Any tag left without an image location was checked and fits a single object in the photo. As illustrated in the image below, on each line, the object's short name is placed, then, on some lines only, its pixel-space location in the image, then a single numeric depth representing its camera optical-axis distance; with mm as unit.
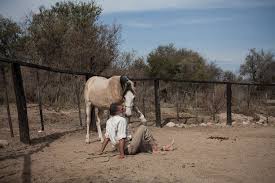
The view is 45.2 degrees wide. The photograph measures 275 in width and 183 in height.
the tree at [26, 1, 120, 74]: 19453
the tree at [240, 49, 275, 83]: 34716
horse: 7050
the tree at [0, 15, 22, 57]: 23875
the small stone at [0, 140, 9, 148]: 7074
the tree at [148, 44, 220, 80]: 29500
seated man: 6004
